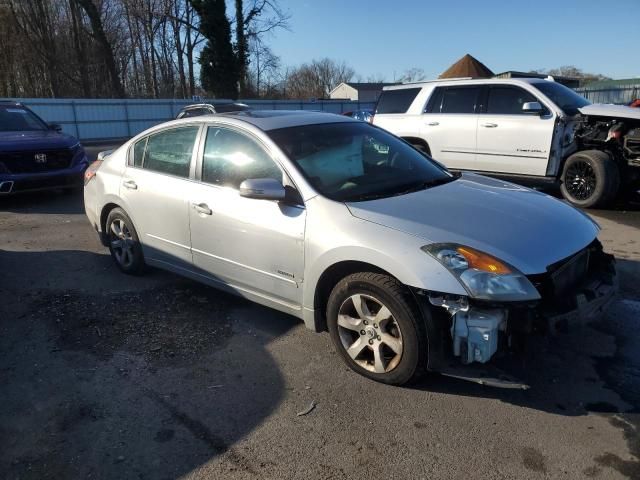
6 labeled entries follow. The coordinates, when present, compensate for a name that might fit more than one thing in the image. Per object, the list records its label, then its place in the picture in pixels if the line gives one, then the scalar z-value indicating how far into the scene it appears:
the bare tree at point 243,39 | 37.22
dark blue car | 8.38
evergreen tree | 35.25
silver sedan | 2.77
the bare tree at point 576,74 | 70.44
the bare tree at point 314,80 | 64.88
